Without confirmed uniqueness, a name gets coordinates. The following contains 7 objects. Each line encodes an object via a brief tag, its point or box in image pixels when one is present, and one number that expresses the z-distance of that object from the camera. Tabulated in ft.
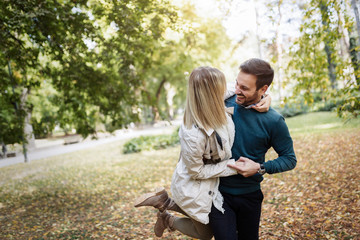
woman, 6.51
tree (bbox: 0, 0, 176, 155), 16.28
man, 6.81
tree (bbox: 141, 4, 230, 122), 20.49
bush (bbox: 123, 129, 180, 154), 48.55
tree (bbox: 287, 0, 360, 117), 14.20
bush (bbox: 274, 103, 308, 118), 72.26
